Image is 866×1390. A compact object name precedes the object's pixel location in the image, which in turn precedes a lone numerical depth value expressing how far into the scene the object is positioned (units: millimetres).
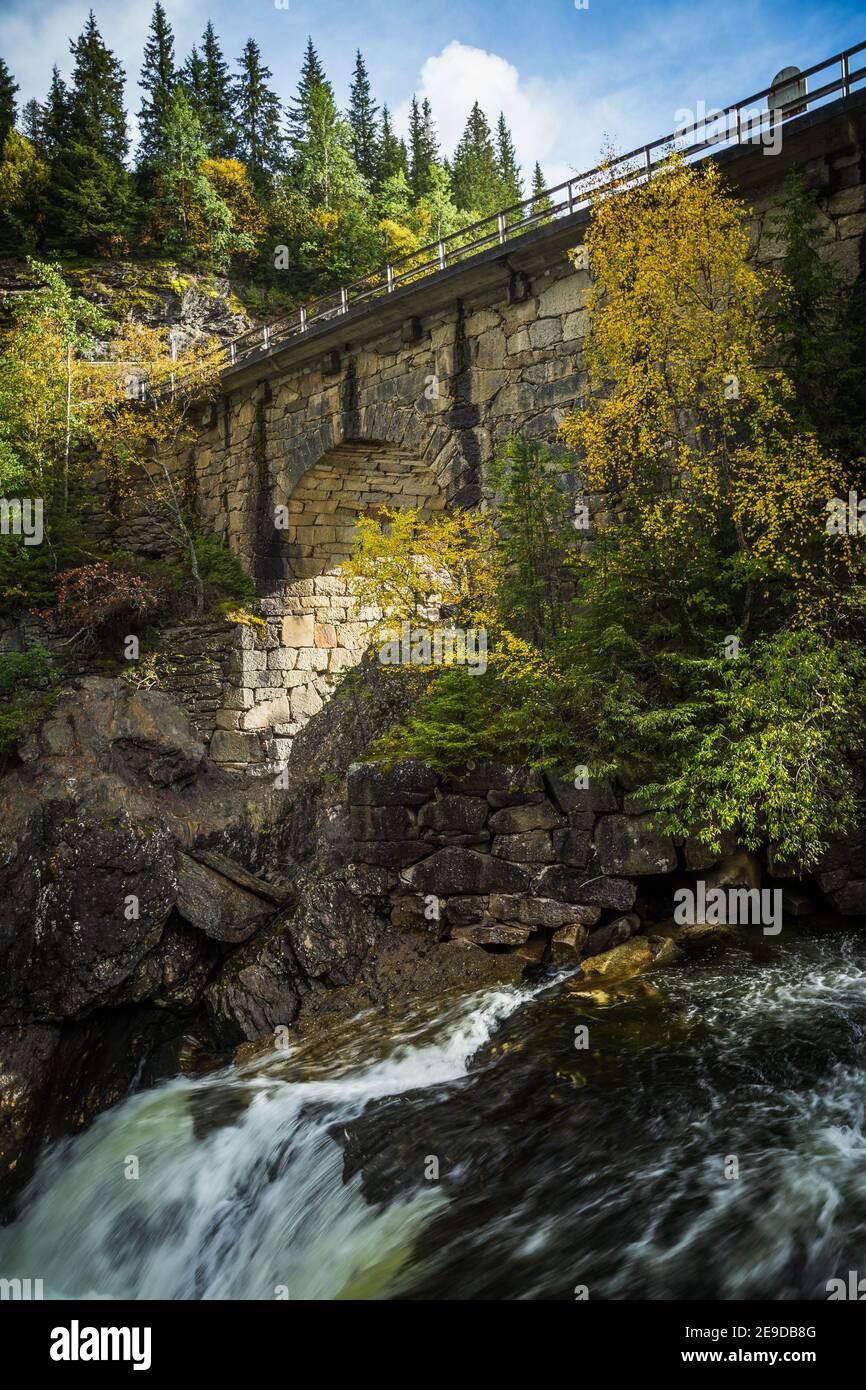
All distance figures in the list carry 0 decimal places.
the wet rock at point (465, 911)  9044
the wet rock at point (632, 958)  8109
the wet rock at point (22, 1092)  7609
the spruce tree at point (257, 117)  37938
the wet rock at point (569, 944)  8555
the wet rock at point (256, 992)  8797
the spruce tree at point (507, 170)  43131
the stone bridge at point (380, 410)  11359
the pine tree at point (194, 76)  37172
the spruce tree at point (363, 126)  42844
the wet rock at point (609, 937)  8594
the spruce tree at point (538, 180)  49006
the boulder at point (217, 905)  9383
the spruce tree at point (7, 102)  32156
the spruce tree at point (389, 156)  41312
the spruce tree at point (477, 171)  41531
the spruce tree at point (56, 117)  32875
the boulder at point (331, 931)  9117
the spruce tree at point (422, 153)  41812
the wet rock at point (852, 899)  8414
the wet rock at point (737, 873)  8805
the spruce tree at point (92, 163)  29109
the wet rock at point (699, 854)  8633
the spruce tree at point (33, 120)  34044
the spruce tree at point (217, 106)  35375
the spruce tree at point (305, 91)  37938
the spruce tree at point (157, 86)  32938
